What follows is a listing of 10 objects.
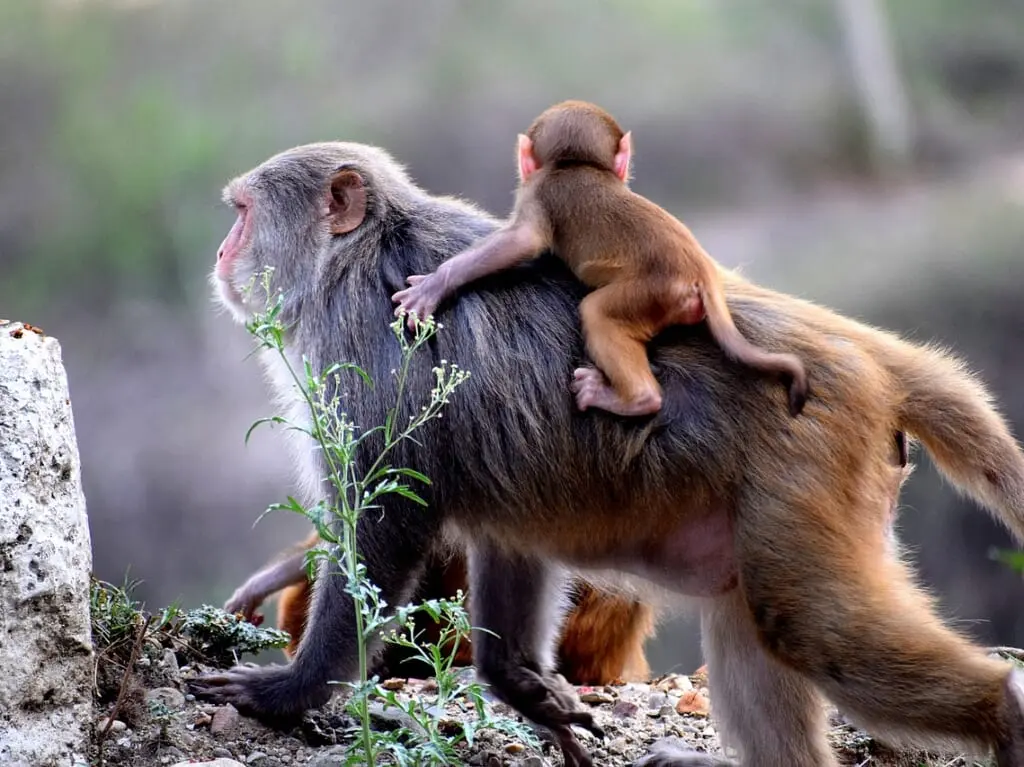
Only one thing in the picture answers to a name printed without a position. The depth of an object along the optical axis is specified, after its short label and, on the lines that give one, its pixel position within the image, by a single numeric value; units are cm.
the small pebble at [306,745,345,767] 808
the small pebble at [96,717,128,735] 798
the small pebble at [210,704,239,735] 839
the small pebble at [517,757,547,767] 852
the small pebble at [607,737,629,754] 954
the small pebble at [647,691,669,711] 1039
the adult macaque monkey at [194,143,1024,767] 736
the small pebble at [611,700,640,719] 1016
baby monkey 785
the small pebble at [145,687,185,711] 846
